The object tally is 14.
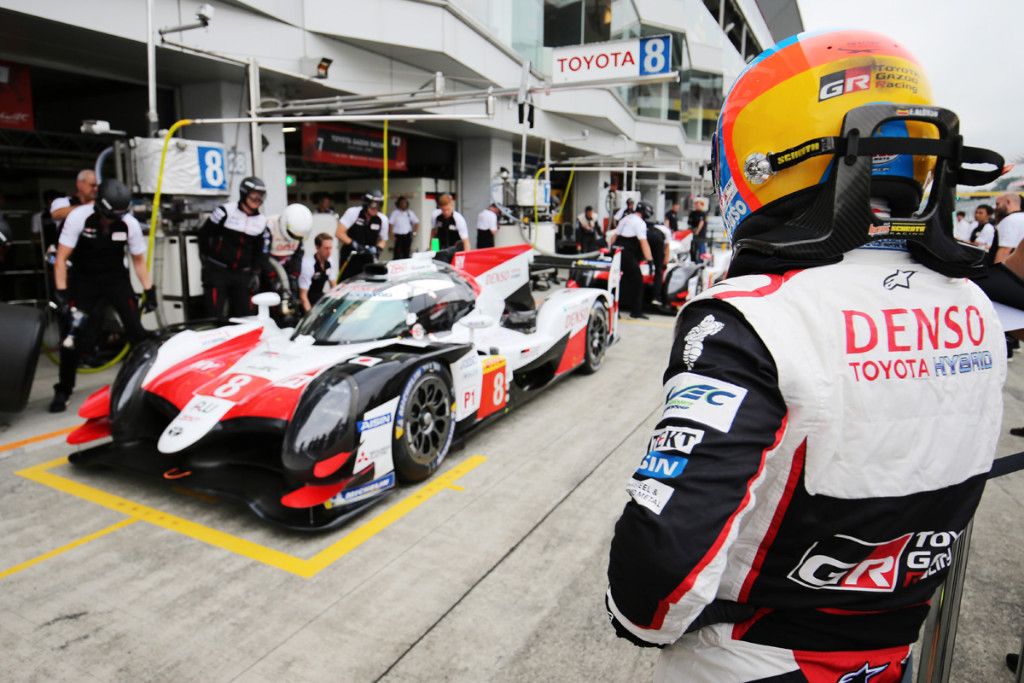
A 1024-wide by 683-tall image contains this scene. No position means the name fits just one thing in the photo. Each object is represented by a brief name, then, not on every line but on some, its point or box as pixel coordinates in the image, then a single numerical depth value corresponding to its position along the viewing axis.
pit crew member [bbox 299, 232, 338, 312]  7.94
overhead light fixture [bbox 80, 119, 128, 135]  5.99
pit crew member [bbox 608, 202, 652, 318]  9.54
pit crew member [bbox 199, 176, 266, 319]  6.37
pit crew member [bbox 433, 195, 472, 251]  10.66
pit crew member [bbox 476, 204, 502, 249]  12.59
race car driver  0.90
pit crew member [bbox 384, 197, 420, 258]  12.19
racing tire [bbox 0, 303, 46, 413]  4.64
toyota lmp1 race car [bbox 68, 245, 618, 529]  3.33
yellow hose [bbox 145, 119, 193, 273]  6.04
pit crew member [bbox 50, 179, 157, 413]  5.26
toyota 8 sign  7.08
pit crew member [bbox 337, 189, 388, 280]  8.47
